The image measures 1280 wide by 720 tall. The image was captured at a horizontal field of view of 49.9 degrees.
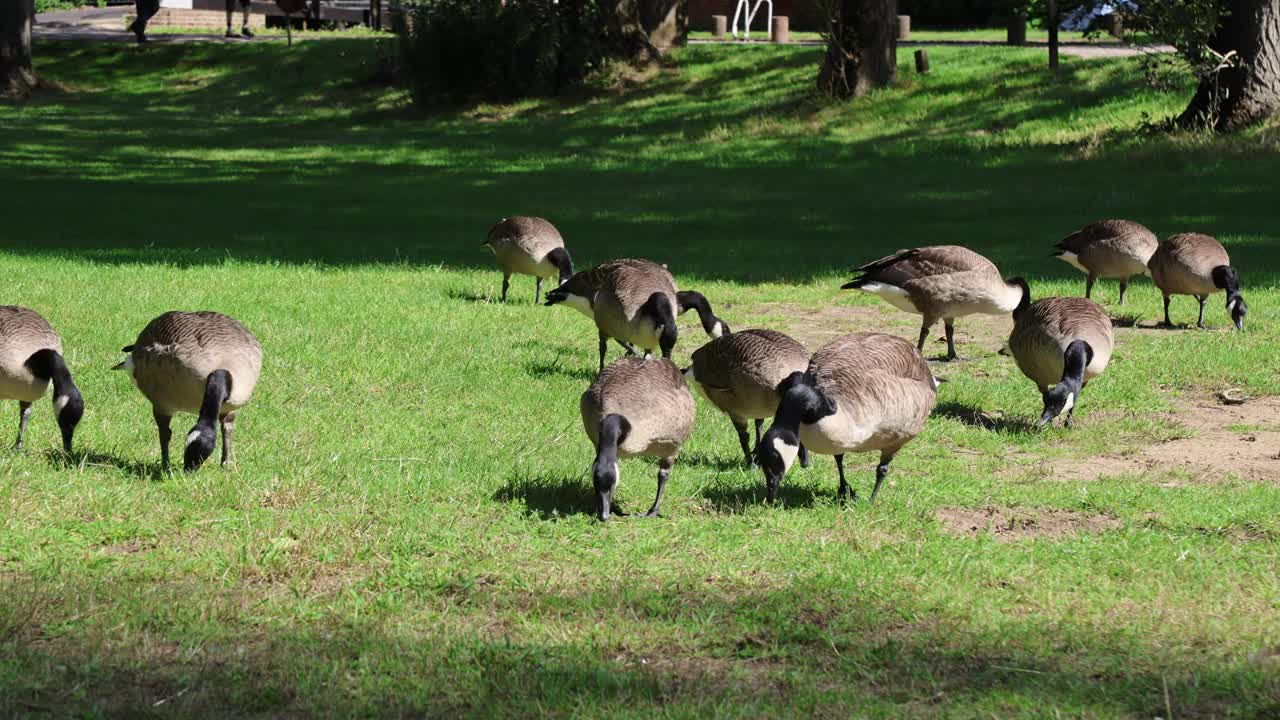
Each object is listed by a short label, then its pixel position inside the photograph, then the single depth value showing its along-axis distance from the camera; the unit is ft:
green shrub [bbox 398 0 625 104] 132.67
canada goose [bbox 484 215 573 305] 47.65
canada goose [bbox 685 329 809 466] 26.94
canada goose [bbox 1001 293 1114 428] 31.27
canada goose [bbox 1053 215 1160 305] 47.11
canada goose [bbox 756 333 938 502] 22.95
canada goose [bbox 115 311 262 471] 25.14
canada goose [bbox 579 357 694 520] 23.30
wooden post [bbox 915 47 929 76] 115.65
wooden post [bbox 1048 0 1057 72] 104.47
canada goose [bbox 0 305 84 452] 26.18
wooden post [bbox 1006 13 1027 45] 145.28
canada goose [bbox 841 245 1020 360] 40.06
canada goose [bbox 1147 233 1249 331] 44.32
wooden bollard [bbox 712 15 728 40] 188.03
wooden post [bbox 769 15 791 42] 167.53
